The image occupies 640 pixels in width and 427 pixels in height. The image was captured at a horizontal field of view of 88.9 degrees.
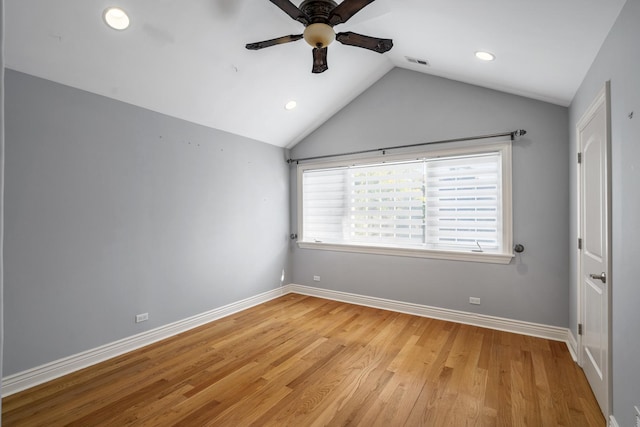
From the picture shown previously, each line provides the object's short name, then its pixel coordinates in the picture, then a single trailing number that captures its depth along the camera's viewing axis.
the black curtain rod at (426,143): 3.45
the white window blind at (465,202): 3.64
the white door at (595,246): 2.07
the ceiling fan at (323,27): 2.23
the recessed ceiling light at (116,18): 2.37
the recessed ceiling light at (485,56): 2.84
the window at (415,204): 3.63
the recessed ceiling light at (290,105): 4.10
